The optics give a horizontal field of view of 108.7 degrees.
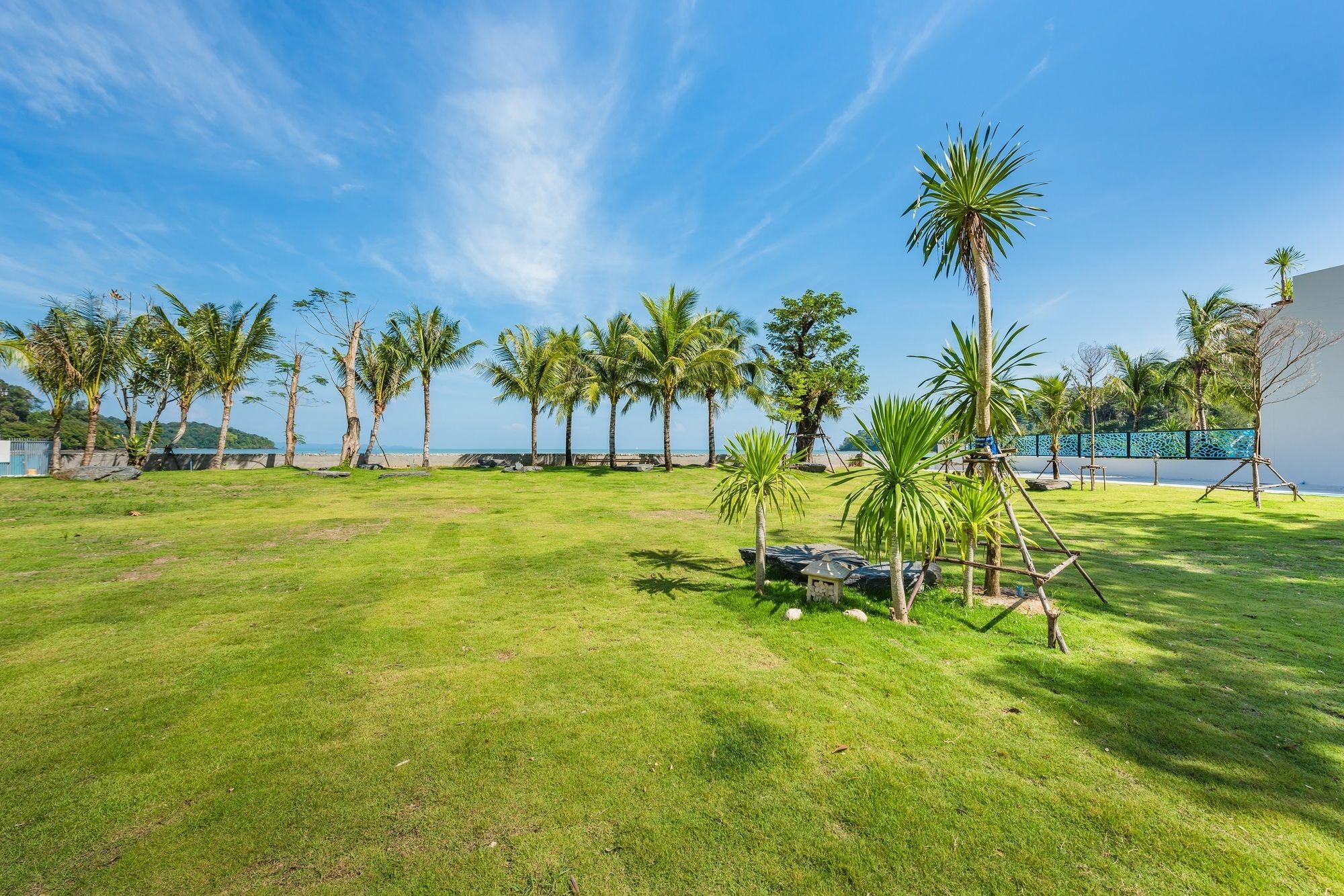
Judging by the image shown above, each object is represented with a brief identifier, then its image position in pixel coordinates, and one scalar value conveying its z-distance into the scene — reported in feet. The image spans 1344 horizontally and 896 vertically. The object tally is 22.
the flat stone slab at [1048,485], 63.62
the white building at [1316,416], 63.31
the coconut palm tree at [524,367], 88.43
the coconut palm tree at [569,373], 88.22
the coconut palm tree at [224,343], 75.61
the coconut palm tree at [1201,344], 77.71
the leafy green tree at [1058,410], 66.66
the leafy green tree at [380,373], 86.84
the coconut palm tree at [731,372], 88.22
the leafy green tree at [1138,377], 101.45
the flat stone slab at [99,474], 57.98
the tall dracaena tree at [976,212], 20.15
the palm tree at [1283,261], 83.05
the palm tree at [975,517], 19.06
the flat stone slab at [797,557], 22.75
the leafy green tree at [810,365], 89.44
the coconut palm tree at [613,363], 82.89
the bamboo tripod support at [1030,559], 15.52
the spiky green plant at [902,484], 17.01
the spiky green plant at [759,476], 21.33
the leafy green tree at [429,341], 84.12
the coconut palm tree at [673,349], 78.74
